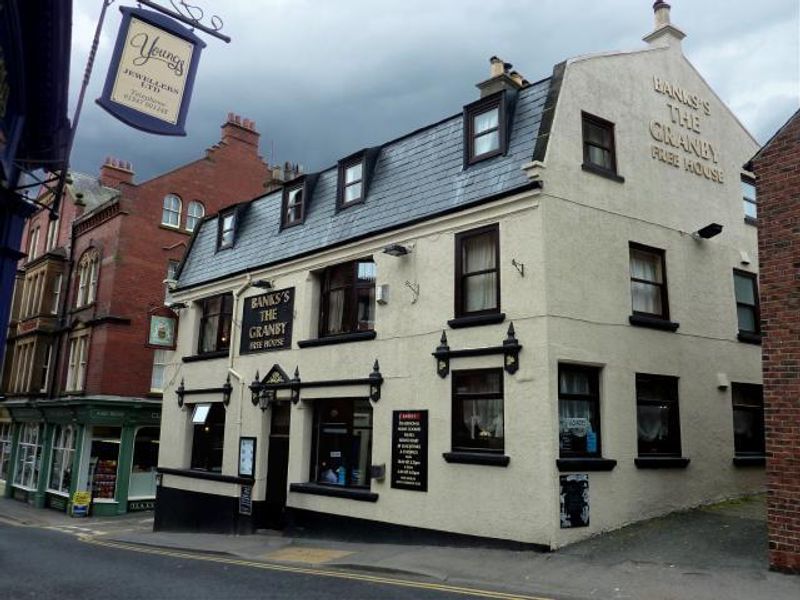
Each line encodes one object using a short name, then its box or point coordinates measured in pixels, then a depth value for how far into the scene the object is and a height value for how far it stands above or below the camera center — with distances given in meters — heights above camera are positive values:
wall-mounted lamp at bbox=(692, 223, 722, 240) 14.71 +4.68
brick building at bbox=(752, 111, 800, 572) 9.25 +1.81
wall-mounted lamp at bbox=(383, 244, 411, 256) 14.38 +3.99
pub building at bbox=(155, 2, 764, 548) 12.24 +2.53
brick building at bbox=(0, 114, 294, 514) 27.38 +4.63
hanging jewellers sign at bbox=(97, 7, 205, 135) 8.23 +4.36
